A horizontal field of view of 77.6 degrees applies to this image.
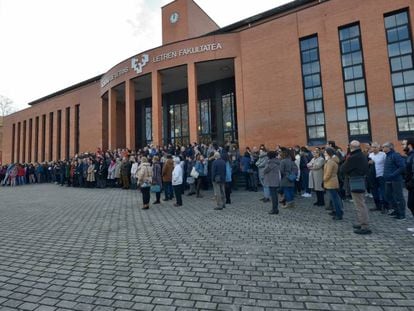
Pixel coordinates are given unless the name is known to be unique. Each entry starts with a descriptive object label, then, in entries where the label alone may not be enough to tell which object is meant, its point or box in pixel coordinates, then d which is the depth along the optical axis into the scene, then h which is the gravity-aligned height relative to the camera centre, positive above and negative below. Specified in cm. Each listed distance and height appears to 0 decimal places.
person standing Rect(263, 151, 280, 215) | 733 -24
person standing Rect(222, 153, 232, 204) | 952 -52
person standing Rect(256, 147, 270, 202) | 1082 +38
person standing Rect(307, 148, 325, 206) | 789 -23
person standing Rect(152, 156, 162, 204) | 917 +0
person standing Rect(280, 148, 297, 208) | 788 -30
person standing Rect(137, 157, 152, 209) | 865 -17
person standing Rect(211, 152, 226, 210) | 827 -22
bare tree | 5659 +1603
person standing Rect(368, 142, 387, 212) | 705 -43
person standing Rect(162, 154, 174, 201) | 998 +10
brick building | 1459 +672
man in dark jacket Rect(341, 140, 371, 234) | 516 -18
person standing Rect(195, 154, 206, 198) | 1114 +17
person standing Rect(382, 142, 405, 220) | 596 -28
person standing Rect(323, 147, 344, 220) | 626 -42
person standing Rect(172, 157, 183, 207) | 894 -28
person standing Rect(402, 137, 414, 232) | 530 -24
